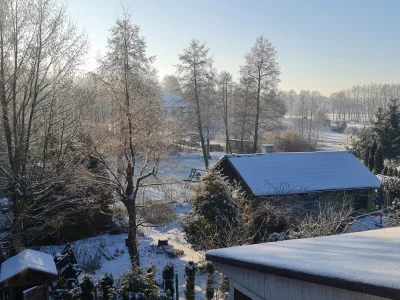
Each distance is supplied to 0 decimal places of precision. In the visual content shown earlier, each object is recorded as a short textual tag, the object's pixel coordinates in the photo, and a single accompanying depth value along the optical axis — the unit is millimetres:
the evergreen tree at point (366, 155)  32200
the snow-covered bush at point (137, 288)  7605
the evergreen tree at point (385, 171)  28841
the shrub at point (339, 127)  81862
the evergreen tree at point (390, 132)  33625
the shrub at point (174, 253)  14163
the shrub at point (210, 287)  9695
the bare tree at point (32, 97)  10367
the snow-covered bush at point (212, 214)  14133
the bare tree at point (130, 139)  12391
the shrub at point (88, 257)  12375
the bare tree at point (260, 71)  31328
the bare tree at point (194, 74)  31338
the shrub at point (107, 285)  7791
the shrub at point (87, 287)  7656
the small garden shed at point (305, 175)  16812
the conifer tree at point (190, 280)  9398
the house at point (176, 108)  32750
